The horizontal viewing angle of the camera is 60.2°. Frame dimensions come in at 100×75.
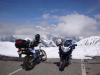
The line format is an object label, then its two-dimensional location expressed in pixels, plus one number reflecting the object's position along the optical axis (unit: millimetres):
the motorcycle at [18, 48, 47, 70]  5762
